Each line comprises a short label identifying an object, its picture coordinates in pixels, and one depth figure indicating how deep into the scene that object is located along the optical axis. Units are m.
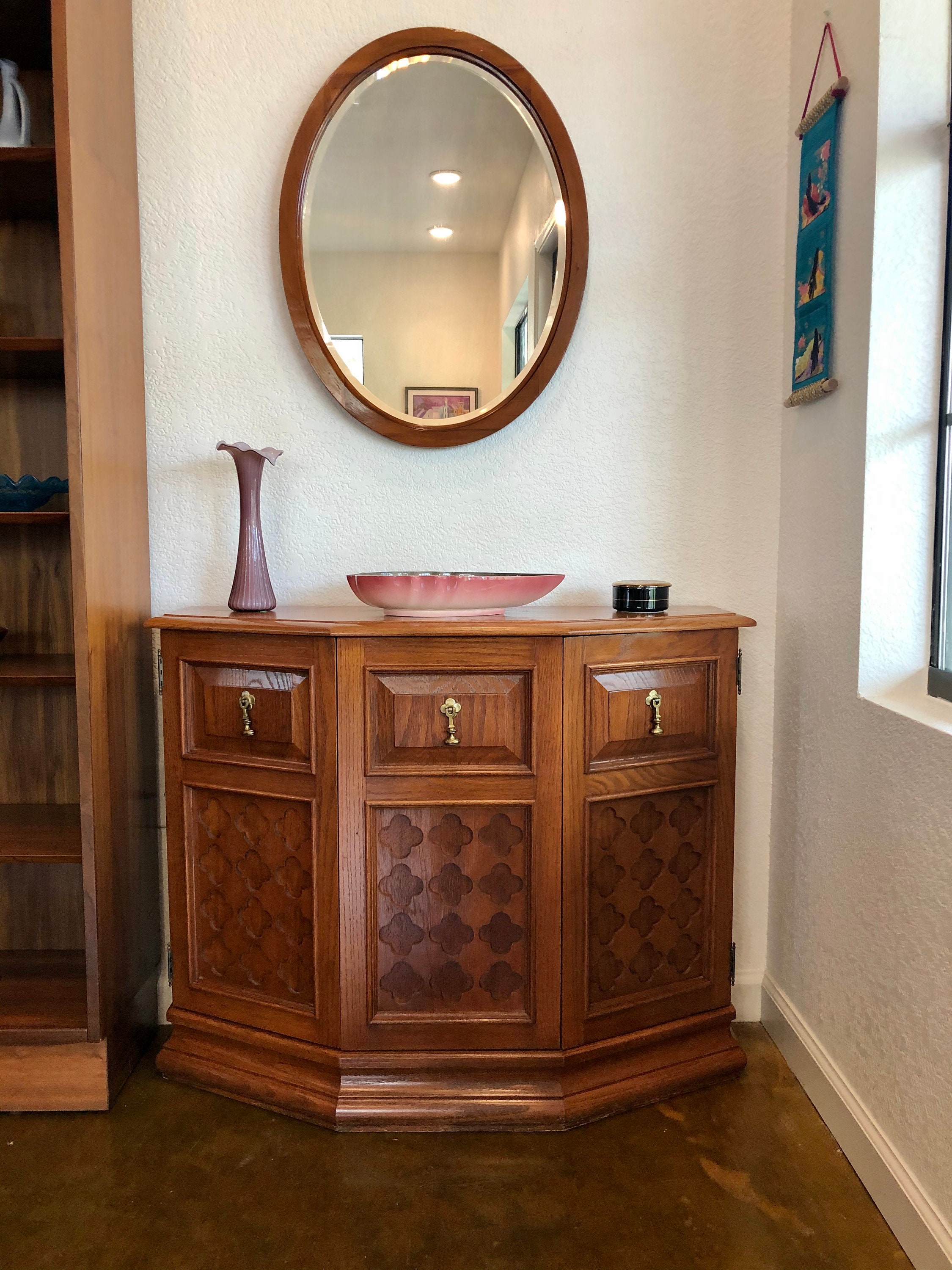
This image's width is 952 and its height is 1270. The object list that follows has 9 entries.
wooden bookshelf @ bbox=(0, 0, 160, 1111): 1.84
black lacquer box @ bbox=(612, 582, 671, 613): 1.95
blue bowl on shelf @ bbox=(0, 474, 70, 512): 1.96
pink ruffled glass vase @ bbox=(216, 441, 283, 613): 2.02
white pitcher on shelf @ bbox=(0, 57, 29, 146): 1.86
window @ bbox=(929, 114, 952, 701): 1.67
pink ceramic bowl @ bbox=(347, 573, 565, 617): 1.78
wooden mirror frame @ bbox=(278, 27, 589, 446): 2.08
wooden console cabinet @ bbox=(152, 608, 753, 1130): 1.80
